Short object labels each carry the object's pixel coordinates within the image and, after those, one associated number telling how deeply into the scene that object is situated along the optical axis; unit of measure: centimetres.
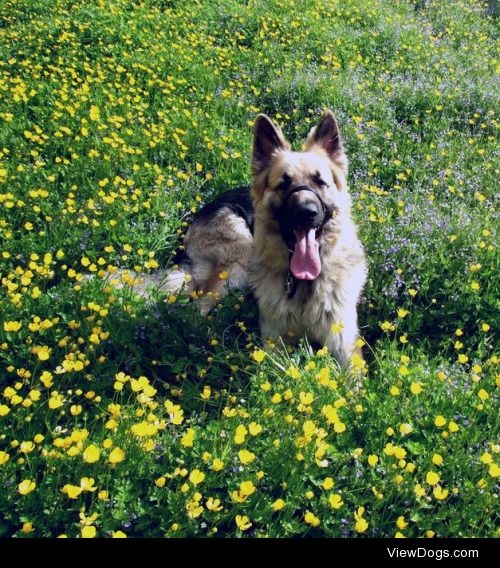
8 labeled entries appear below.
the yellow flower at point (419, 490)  215
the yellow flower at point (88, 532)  190
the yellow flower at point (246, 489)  204
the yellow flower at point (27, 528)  199
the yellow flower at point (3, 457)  210
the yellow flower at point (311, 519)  207
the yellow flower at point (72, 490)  198
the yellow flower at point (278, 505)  208
